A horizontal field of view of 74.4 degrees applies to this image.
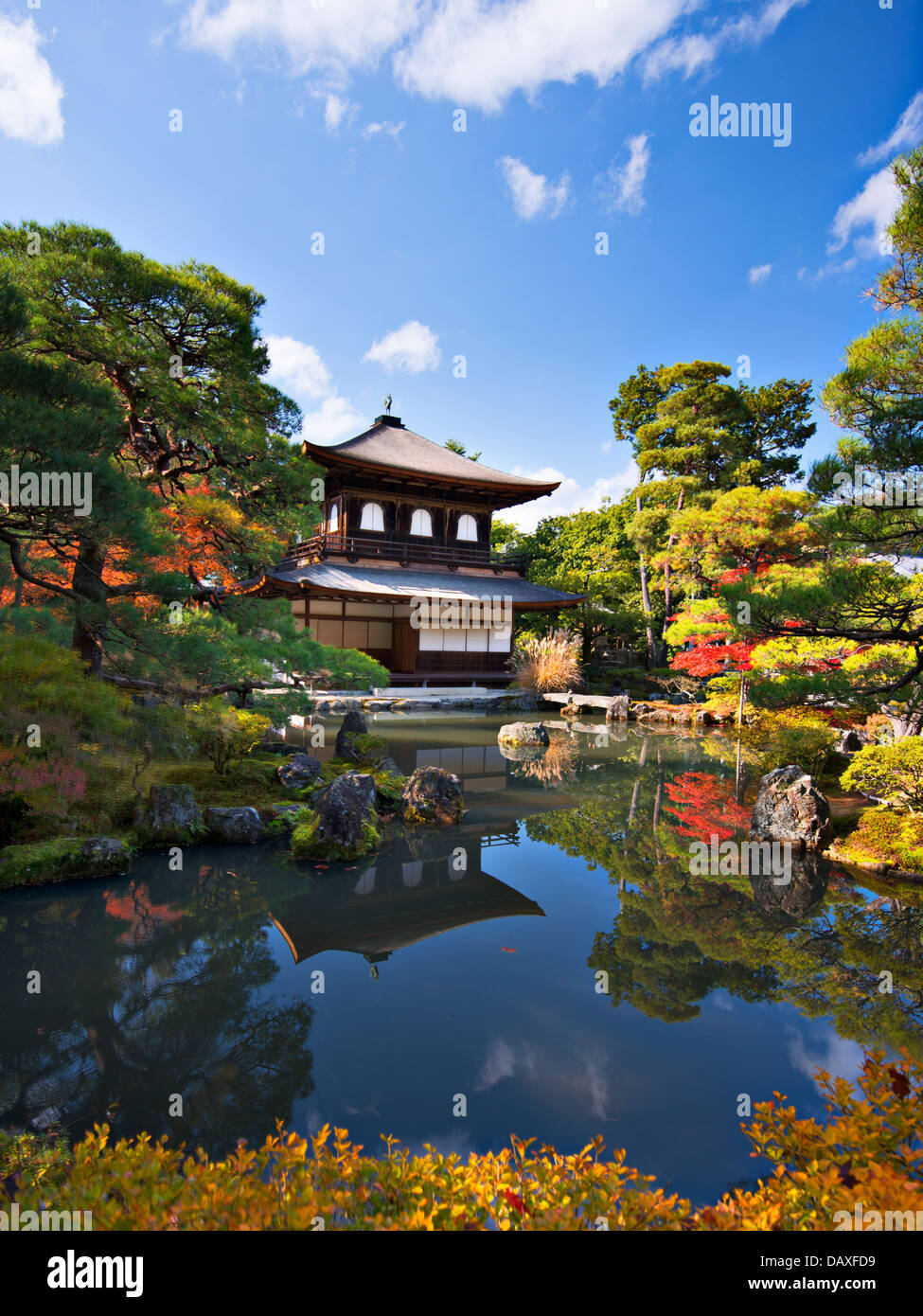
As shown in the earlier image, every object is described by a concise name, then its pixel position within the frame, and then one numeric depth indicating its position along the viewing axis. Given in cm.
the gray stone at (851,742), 933
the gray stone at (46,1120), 244
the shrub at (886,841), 555
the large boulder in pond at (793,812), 630
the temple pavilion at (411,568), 1850
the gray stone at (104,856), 505
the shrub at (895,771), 563
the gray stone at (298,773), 744
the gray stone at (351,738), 903
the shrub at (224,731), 706
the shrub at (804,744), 786
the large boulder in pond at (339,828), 580
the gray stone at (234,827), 610
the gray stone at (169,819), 578
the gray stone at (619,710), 1667
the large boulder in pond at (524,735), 1219
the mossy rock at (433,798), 704
